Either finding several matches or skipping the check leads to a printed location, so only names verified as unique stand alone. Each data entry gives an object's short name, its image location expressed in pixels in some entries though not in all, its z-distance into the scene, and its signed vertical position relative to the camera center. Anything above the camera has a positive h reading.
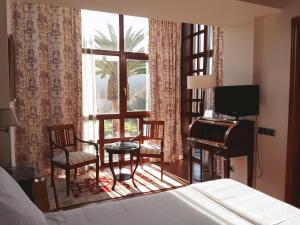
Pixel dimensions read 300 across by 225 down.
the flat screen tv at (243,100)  3.04 -0.04
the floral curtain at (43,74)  3.89 +0.34
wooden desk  2.97 -0.54
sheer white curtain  4.33 +0.16
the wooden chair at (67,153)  3.47 -0.79
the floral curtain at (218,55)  3.95 +0.62
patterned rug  3.37 -1.27
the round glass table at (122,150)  3.60 -0.72
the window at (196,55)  4.39 +0.73
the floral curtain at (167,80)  4.89 +0.32
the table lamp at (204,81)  3.61 +0.21
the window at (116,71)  4.42 +0.45
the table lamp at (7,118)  2.07 -0.17
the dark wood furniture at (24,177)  2.05 -0.64
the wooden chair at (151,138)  4.05 -0.69
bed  1.26 -0.66
